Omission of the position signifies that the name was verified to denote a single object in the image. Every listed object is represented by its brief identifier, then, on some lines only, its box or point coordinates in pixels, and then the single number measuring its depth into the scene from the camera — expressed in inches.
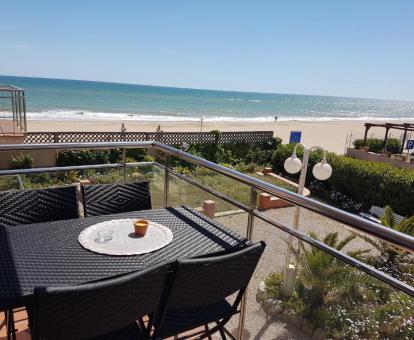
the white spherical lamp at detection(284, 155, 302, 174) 216.4
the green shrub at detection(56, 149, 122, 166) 434.6
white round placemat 65.6
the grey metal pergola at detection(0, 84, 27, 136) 338.0
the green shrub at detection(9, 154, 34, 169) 381.1
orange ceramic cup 71.6
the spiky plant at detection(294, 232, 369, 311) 93.4
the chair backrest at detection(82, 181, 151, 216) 90.2
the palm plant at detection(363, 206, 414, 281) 159.5
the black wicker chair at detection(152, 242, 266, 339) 50.0
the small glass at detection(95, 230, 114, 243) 68.9
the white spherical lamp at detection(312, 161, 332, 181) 215.0
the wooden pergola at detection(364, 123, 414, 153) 611.8
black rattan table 53.2
